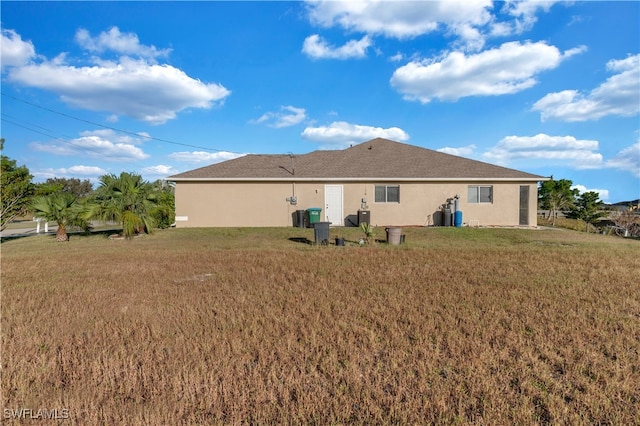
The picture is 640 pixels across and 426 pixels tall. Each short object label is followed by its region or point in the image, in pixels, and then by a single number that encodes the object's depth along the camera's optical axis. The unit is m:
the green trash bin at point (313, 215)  16.58
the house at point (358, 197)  17.55
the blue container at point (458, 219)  17.22
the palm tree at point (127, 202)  13.66
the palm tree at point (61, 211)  13.86
